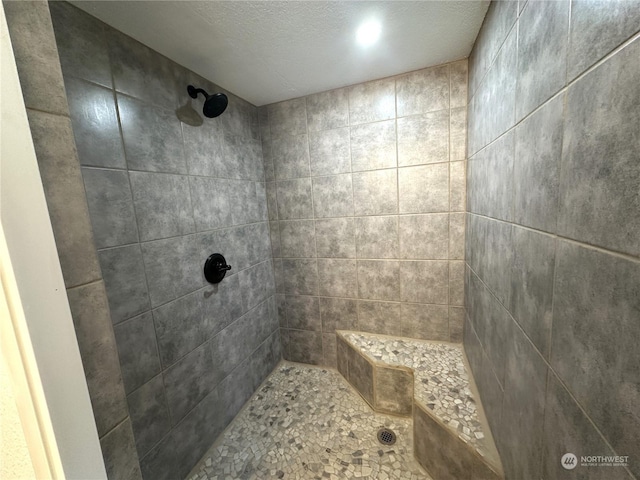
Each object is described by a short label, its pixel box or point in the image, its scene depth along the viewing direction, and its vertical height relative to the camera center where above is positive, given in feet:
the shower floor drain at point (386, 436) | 4.42 -4.51
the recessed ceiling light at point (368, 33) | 3.45 +2.63
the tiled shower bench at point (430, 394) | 3.23 -3.39
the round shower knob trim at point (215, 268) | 4.43 -1.02
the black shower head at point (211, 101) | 4.01 +1.98
